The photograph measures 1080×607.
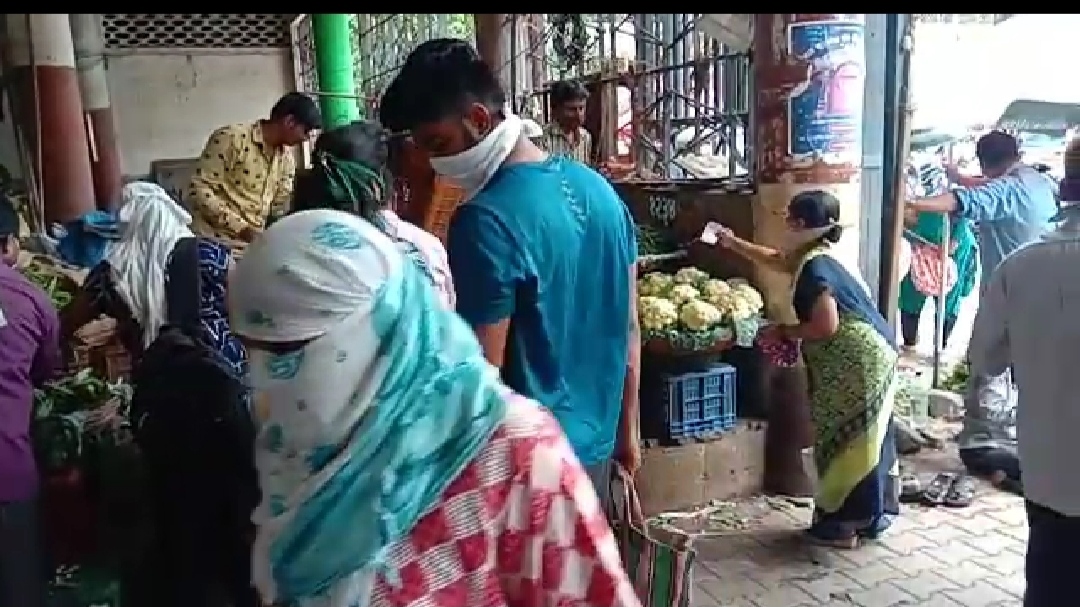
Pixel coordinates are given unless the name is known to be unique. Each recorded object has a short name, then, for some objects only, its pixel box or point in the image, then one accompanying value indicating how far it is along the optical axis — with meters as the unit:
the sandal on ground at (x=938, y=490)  4.06
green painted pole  7.07
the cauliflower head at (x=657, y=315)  3.90
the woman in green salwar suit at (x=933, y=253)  5.93
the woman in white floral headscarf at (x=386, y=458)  1.06
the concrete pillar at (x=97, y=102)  7.88
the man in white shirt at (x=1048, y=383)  2.09
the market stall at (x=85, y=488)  2.47
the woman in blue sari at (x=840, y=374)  3.36
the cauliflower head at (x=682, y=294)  4.00
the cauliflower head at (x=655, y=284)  4.14
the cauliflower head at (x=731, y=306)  4.01
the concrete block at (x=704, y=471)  3.98
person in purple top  2.23
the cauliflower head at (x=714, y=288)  4.07
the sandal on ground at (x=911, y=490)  4.11
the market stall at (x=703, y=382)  3.94
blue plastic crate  3.98
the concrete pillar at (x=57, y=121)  6.43
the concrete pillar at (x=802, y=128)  3.81
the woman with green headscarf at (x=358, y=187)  2.35
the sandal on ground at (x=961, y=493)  4.04
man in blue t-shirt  1.73
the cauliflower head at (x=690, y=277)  4.21
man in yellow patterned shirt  3.78
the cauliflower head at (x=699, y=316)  3.89
